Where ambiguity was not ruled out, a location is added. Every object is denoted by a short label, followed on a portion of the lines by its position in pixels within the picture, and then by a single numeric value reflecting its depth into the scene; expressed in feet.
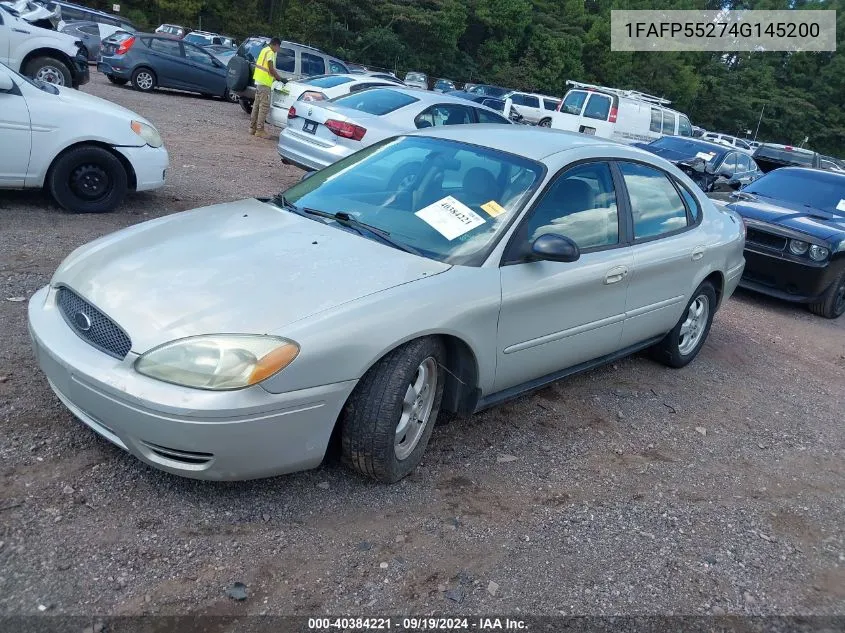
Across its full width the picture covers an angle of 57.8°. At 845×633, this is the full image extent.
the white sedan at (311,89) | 39.10
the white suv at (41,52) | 39.19
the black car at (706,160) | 44.96
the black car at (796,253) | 26.27
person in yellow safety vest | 42.57
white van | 63.31
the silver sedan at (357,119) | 31.09
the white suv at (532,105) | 86.12
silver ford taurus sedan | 9.68
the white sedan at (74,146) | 21.01
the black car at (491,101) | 82.84
